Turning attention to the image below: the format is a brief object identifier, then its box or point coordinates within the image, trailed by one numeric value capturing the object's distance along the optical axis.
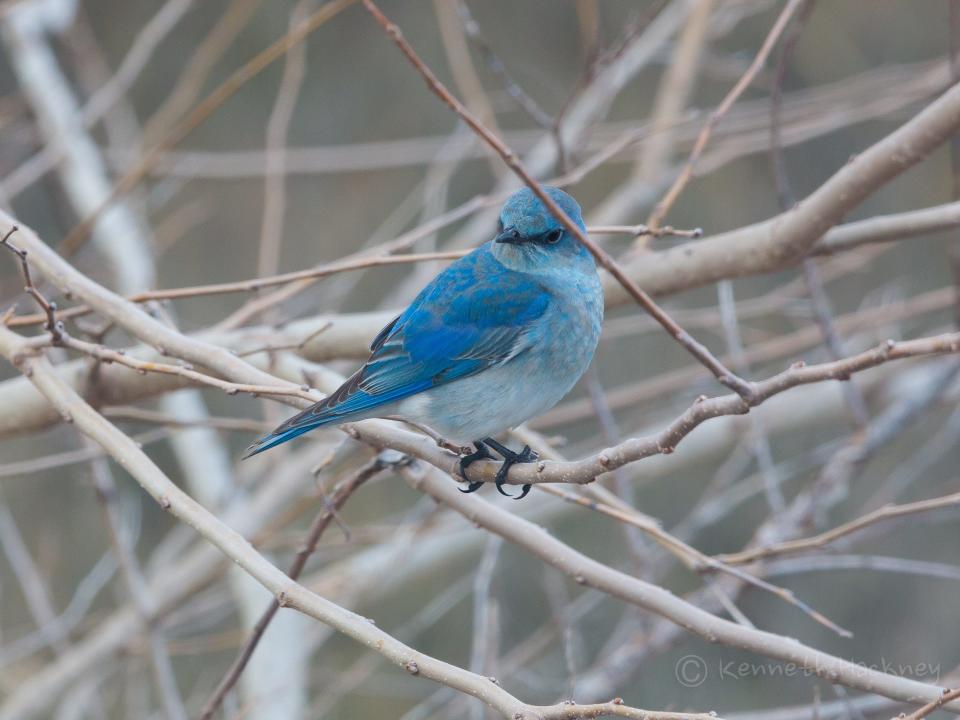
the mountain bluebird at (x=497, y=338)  5.97
